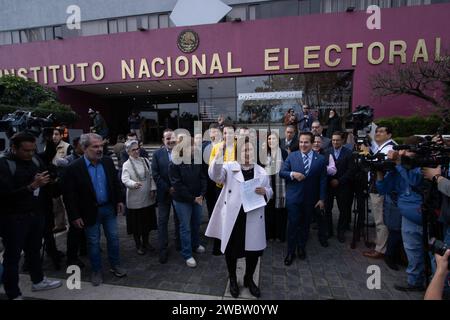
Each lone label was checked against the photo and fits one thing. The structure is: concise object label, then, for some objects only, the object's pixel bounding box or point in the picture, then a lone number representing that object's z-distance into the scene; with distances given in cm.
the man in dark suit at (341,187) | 425
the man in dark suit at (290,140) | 461
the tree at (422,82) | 872
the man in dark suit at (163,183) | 364
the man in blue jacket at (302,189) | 353
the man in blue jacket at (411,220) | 278
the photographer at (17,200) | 257
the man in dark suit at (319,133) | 479
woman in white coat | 271
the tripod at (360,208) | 402
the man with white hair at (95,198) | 297
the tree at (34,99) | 1095
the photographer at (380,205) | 364
